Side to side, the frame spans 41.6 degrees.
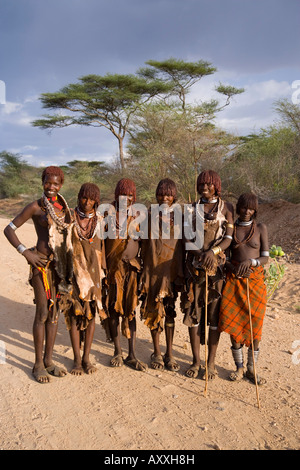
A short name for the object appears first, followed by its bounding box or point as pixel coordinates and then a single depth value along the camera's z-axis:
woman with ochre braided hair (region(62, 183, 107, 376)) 3.02
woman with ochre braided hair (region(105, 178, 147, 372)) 3.12
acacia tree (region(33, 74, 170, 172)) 19.42
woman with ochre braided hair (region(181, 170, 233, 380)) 2.97
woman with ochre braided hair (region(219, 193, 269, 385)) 3.07
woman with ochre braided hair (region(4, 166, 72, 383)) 2.95
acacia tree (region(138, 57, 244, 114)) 20.34
